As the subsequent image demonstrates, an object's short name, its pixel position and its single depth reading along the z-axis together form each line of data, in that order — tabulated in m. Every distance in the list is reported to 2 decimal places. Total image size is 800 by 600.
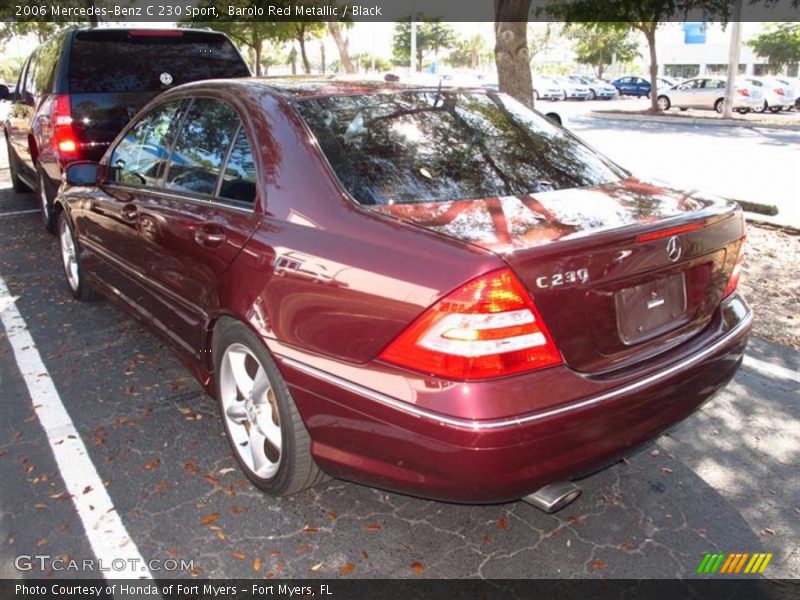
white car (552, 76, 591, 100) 45.25
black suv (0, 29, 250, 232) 6.14
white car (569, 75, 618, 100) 45.97
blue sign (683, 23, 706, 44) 62.59
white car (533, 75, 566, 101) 45.62
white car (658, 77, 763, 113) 27.67
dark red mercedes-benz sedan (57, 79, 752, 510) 2.11
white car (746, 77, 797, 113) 27.62
